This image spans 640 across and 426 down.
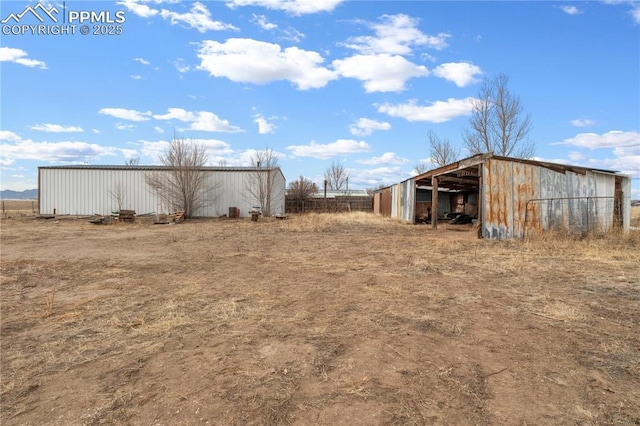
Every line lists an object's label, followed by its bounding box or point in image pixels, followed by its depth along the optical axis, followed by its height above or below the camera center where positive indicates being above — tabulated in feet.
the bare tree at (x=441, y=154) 125.18 +19.38
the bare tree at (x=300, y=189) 127.54 +7.61
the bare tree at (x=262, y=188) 95.61 +5.80
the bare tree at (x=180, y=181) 90.02 +7.15
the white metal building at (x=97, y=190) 92.43 +4.91
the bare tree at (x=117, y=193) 92.79 +4.16
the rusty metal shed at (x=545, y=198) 42.16 +1.55
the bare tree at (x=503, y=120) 96.63 +24.24
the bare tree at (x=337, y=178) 223.51 +19.66
